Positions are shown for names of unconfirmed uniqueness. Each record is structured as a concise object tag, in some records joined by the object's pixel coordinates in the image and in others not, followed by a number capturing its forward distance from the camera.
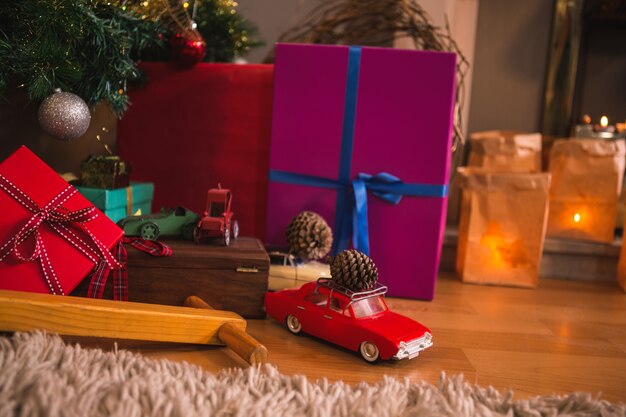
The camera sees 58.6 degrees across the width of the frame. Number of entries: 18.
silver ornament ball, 1.06
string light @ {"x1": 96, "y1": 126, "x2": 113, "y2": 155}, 1.34
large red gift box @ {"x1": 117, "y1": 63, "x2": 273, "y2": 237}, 1.36
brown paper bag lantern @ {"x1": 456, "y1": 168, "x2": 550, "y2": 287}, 1.41
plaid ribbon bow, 0.95
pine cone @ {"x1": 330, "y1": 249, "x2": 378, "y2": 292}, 0.92
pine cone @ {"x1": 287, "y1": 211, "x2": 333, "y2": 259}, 1.16
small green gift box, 1.12
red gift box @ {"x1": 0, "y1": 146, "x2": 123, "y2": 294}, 0.90
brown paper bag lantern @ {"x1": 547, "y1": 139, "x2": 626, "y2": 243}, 1.52
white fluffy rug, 0.63
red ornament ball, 1.31
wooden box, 1.00
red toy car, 0.86
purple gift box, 1.20
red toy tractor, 1.07
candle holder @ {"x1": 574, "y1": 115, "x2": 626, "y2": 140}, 1.65
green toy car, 1.06
